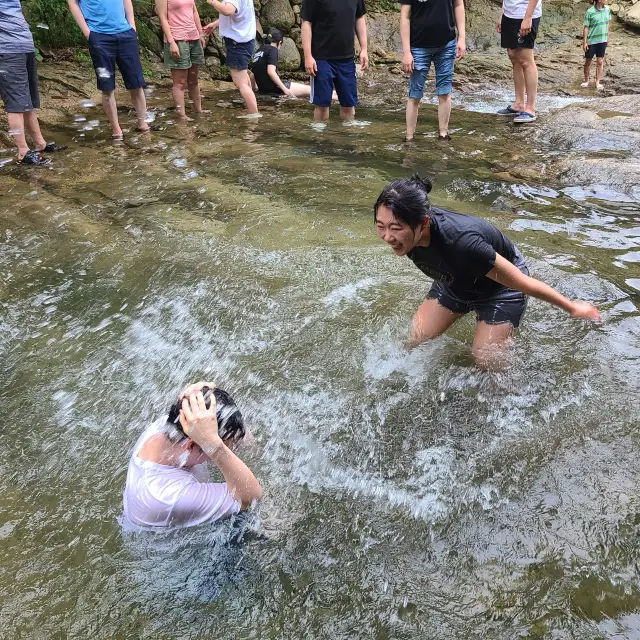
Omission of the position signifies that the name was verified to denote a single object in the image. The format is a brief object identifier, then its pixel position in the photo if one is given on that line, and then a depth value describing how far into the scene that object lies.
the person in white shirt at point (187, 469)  2.29
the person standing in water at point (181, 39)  7.93
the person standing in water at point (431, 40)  6.54
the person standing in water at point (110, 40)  6.72
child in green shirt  10.43
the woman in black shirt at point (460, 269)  2.78
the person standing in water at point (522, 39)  7.18
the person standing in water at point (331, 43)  7.24
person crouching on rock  10.24
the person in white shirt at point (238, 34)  7.93
